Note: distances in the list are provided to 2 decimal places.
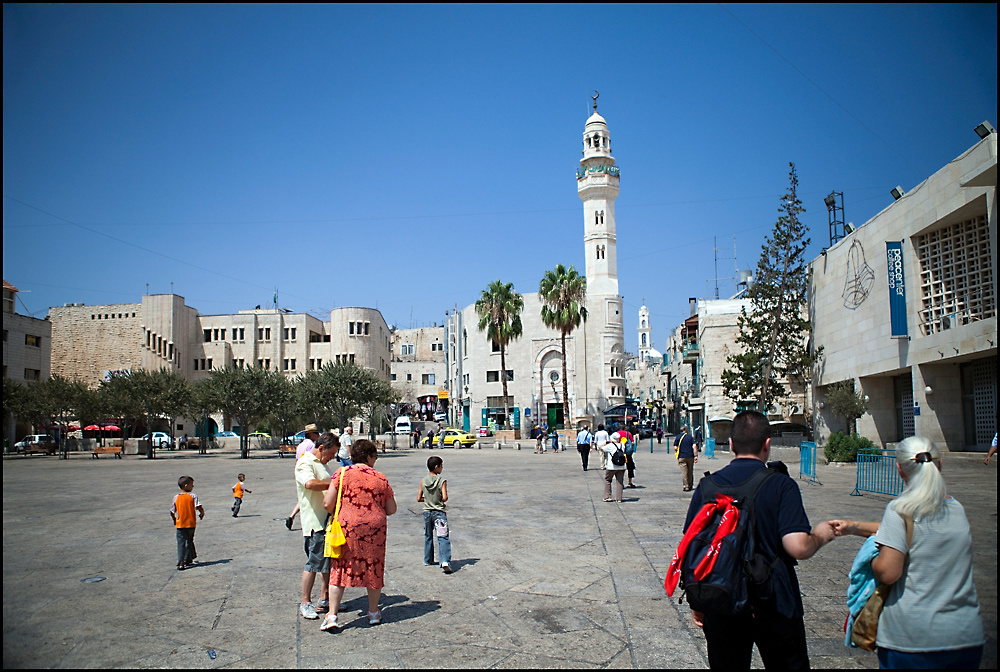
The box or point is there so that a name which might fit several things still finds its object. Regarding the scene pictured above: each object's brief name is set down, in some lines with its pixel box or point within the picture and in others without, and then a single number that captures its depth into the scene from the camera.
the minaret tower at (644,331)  152.38
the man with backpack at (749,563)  3.42
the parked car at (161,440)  54.88
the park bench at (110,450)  40.17
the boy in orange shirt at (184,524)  8.28
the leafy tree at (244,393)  38.41
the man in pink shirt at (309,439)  7.93
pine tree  38.91
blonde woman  3.20
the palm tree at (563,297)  57.00
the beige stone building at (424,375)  97.88
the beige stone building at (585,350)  69.94
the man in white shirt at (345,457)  9.51
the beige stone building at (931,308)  19.66
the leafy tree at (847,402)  26.30
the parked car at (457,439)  48.28
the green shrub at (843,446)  22.31
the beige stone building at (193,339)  71.69
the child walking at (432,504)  8.36
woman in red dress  5.84
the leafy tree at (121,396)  40.62
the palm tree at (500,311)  58.44
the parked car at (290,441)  41.75
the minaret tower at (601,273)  69.81
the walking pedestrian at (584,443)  24.05
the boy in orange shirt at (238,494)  12.23
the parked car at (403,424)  58.19
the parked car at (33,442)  45.74
